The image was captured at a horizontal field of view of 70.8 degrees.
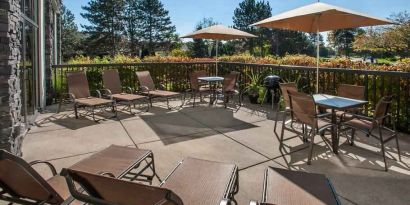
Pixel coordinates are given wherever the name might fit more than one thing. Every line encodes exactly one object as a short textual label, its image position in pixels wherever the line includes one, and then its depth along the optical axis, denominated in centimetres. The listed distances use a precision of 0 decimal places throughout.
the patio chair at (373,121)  341
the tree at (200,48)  4253
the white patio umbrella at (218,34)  773
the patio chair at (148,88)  698
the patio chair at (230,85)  734
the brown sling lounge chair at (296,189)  185
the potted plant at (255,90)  745
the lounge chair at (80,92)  587
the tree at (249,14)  5031
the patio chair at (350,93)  434
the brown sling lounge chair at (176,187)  140
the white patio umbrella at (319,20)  426
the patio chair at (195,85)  756
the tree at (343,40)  5888
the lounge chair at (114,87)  650
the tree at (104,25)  4138
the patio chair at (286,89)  433
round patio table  744
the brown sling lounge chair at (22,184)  165
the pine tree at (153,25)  4475
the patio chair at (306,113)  356
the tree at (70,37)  4142
